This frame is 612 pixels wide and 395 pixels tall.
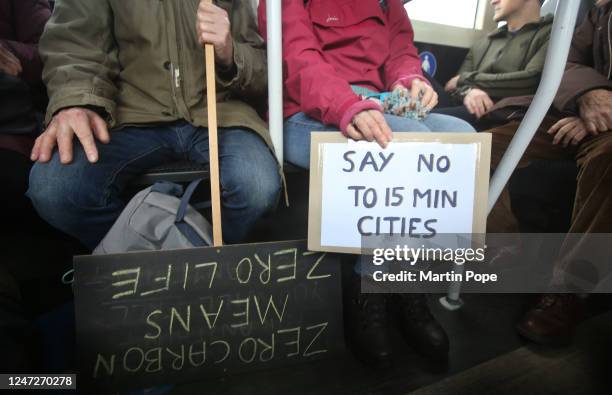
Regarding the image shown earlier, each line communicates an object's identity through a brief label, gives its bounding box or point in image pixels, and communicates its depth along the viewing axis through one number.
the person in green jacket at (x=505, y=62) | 0.92
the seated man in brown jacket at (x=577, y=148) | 0.69
